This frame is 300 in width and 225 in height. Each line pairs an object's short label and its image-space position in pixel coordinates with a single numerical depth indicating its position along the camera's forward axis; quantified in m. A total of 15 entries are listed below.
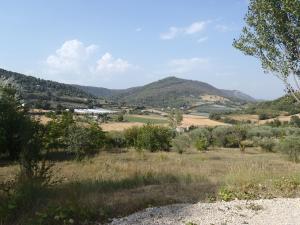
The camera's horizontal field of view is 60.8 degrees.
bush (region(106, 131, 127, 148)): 26.01
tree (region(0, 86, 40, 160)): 14.02
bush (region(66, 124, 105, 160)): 17.84
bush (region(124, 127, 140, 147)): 26.29
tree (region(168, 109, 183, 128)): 44.74
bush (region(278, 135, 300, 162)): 17.46
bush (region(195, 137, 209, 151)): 23.52
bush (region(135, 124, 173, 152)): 23.04
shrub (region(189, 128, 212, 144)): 29.95
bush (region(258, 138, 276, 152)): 25.20
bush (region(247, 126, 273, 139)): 32.60
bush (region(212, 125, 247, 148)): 29.91
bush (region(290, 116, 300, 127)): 41.54
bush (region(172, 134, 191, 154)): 22.47
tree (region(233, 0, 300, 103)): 9.68
